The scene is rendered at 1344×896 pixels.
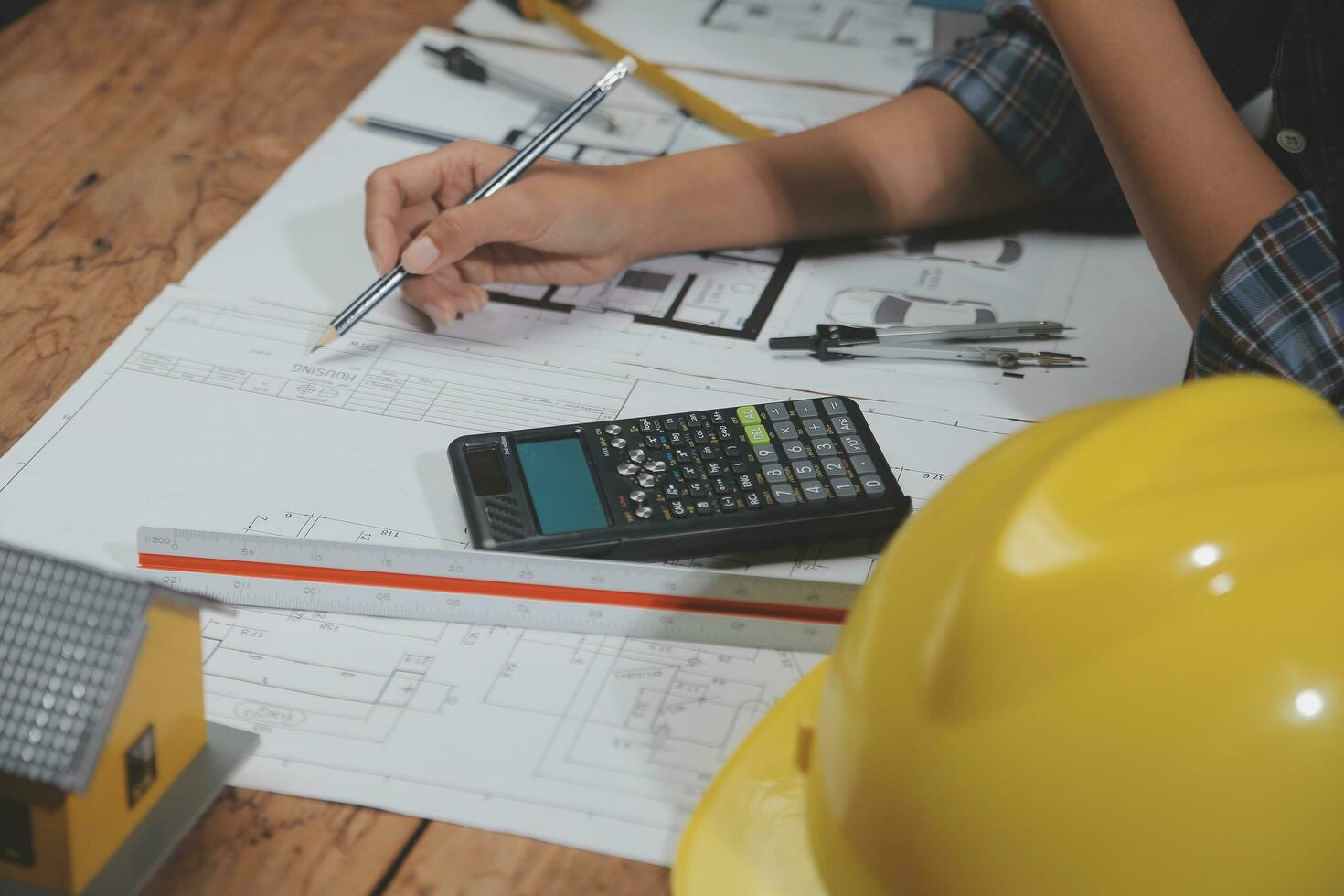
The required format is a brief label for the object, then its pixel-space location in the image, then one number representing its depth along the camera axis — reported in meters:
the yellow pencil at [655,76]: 0.93
